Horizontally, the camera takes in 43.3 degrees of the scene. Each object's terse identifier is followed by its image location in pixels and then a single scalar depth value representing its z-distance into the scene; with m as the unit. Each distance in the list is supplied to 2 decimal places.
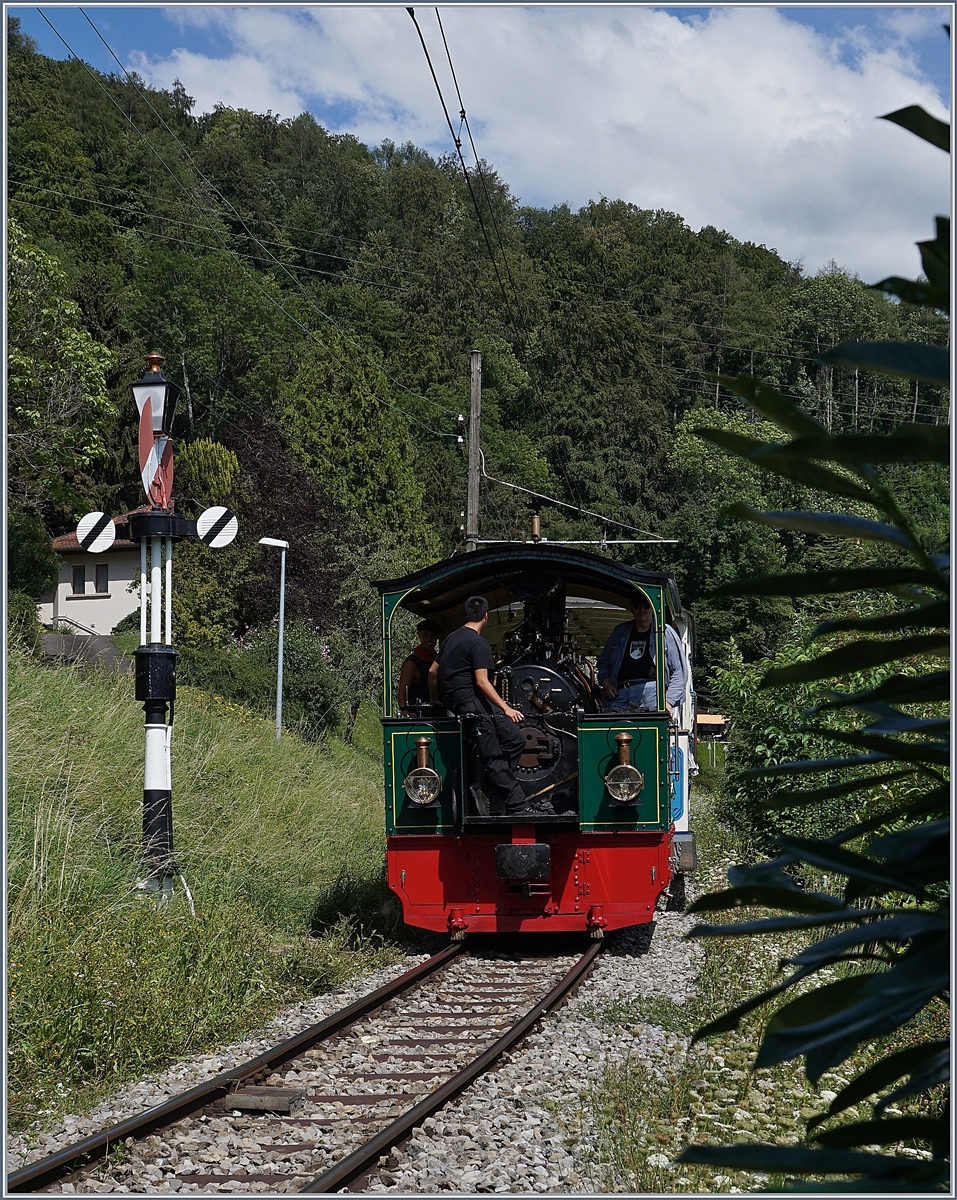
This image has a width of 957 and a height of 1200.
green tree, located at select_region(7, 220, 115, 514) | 23.91
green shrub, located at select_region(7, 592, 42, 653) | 21.43
